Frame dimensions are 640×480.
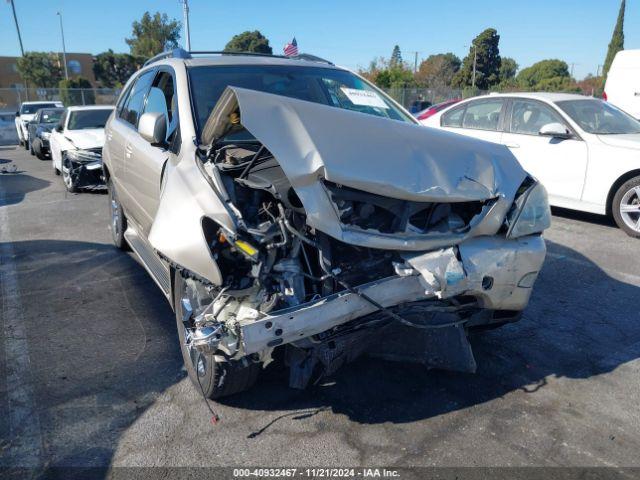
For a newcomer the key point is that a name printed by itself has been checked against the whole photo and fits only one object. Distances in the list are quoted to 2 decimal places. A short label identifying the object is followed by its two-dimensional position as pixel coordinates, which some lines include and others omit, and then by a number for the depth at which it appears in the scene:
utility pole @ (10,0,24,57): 45.06
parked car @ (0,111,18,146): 23.59
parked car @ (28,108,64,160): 15.08
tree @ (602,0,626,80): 43.72
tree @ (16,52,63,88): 52.59
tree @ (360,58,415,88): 36.66
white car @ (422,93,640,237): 6.54
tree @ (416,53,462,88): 53.56
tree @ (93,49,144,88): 56.65
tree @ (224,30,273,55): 61.56
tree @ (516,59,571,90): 61.00
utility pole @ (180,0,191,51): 18.97
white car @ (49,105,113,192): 9.46
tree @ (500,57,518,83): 74.32
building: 60.78
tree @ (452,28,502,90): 51.59
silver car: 2.49
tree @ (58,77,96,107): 31.77
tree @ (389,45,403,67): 54.28
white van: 11.90
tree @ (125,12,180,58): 53.25
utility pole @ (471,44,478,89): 49.41
